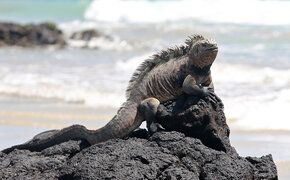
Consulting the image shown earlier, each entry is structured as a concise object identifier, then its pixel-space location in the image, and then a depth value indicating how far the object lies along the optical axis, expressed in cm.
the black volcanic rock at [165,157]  984
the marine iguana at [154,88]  1115
